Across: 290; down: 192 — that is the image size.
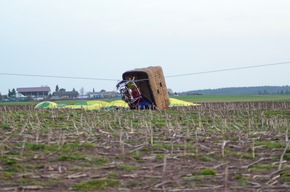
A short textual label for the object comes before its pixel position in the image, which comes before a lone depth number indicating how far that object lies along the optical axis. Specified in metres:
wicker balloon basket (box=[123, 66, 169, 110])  23.44
